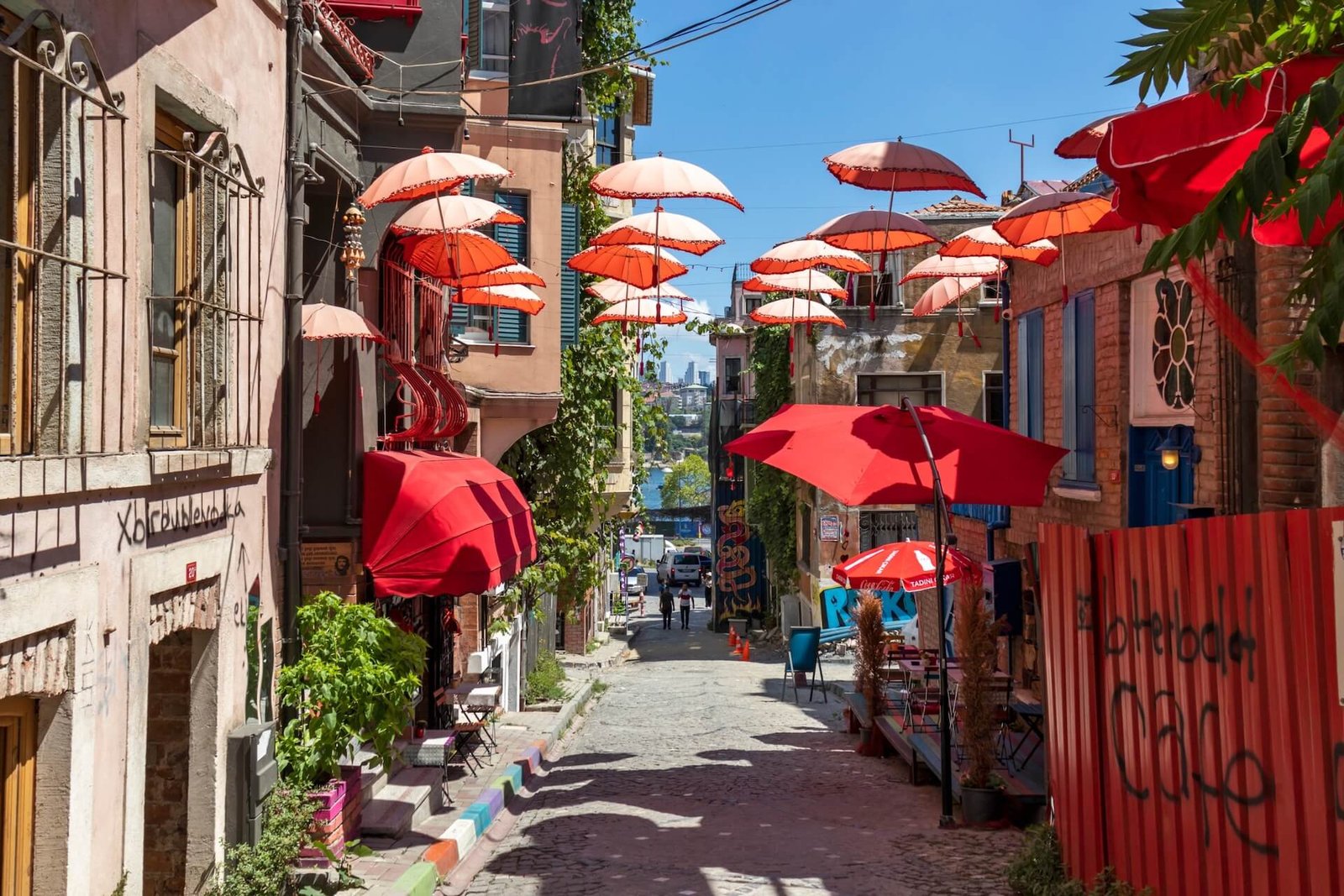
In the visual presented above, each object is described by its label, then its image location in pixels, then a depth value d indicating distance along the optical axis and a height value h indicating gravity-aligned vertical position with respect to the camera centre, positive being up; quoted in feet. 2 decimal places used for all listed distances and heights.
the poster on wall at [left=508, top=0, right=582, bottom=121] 49.96 +17.72
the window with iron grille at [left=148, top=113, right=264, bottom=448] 23.49 +4.10
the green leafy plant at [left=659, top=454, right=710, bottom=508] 363.76 +4.61
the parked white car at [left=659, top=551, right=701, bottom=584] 228.02 -12.13
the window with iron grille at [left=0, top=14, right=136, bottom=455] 17.29 +3.71
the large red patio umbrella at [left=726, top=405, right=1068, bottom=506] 36.83 +1.26
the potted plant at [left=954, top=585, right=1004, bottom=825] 35.01 -6.00
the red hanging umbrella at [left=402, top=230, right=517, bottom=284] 42.73 +8.46
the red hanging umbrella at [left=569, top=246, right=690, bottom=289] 55.26 +10.11
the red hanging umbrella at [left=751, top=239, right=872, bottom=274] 57.16 +10.70
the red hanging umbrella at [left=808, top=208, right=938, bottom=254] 48.86 +10.14
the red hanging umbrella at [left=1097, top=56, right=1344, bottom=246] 19.57 +5.57
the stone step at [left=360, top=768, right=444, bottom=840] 33.78 -8.31
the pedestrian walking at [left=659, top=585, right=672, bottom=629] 159.33 -12.83
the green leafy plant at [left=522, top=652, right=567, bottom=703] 66.54 -9.59
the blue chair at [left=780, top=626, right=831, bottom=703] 75.31 -8.64
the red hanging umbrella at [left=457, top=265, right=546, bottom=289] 47.65 +8.34
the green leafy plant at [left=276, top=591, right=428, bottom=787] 29.45 -4.42
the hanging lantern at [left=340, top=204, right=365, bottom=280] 34.35 +6.99
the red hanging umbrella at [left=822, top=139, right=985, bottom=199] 41.78 +10.74
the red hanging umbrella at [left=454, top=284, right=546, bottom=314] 51.96 +8.22
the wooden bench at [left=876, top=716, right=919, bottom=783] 42.57 -8.38
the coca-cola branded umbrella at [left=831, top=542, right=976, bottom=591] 53.26 -2.87
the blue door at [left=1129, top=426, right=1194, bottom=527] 37.01 +0.51
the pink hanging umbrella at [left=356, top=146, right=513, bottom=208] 35.27 +8.93
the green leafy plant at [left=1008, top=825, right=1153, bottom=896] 26.76 -7.94
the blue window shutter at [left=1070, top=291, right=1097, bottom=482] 43.83 +3.90
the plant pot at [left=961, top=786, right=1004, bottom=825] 34.91 -8.18
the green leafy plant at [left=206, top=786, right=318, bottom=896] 24.99 -6.99
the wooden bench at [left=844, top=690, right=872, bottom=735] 51.09 -8.59
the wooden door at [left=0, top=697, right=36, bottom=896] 17.52 -3.91
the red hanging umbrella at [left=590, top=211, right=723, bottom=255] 48.26 +9.97
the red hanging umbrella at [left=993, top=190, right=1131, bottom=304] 39.40 +8.75
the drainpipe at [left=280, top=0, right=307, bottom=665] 30.50 +3.35
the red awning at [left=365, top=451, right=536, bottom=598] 34.55 -0.75
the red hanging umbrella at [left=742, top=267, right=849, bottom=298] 63.46 +10.67
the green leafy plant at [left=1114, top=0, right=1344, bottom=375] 13.74 +3.86
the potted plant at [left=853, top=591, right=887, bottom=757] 49.83 -6.06
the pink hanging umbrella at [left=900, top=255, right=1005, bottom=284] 59.21 +10.67
